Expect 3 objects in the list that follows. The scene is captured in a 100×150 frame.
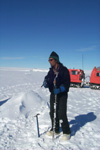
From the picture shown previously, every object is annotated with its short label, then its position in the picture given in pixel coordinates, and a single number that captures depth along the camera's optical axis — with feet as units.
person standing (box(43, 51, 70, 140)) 10.11
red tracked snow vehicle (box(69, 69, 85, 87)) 45.97
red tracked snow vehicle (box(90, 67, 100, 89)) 42.32
